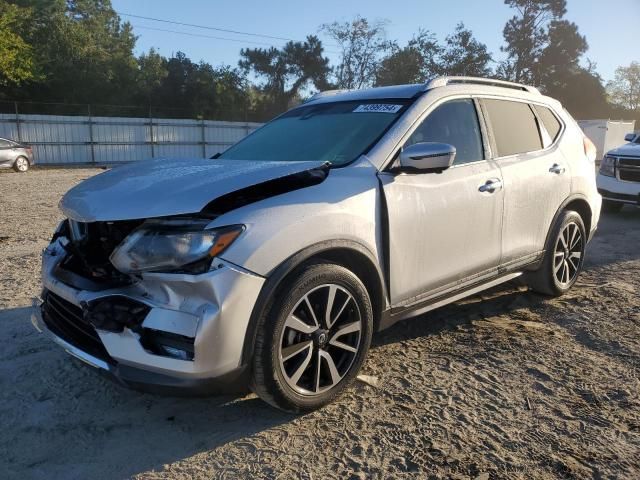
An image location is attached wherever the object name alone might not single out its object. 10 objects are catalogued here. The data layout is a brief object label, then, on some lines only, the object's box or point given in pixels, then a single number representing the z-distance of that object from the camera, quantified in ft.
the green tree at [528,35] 178.29
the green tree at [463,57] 147.23
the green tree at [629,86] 245.24
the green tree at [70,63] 112.98
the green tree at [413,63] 144.25
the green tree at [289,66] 163.73
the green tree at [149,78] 124.98
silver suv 8.13
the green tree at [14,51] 91.15
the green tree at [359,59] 155.53
